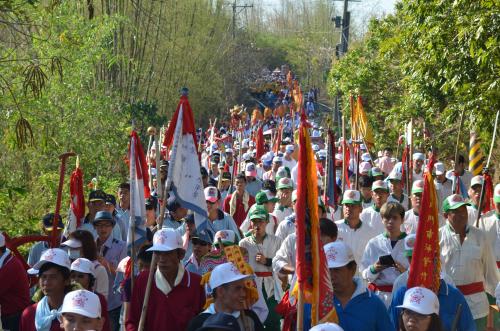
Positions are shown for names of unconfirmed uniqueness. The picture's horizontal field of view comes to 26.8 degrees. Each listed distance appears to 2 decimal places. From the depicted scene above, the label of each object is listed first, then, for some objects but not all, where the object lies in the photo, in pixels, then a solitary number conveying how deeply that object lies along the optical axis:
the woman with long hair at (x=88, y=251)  8.40
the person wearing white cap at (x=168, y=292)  7.13
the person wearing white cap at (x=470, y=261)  8.94
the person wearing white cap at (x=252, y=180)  17.38
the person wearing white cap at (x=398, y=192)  13.42
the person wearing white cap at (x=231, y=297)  6.30
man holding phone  8.41
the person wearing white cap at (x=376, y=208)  10.95
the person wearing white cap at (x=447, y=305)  6.84
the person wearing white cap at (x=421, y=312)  6.13
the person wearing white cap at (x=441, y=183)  15.11
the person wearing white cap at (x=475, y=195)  11.20
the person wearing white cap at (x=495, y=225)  10.17
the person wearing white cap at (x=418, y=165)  16.89
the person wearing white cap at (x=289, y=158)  20.86
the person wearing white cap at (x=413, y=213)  11.02
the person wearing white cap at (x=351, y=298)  6.31
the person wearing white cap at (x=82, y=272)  7.46
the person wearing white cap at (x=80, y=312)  5.87
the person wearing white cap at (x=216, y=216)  11.06
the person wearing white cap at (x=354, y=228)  10.42
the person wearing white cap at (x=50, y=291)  6.66
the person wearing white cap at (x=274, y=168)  19.47
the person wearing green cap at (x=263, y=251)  10.12
